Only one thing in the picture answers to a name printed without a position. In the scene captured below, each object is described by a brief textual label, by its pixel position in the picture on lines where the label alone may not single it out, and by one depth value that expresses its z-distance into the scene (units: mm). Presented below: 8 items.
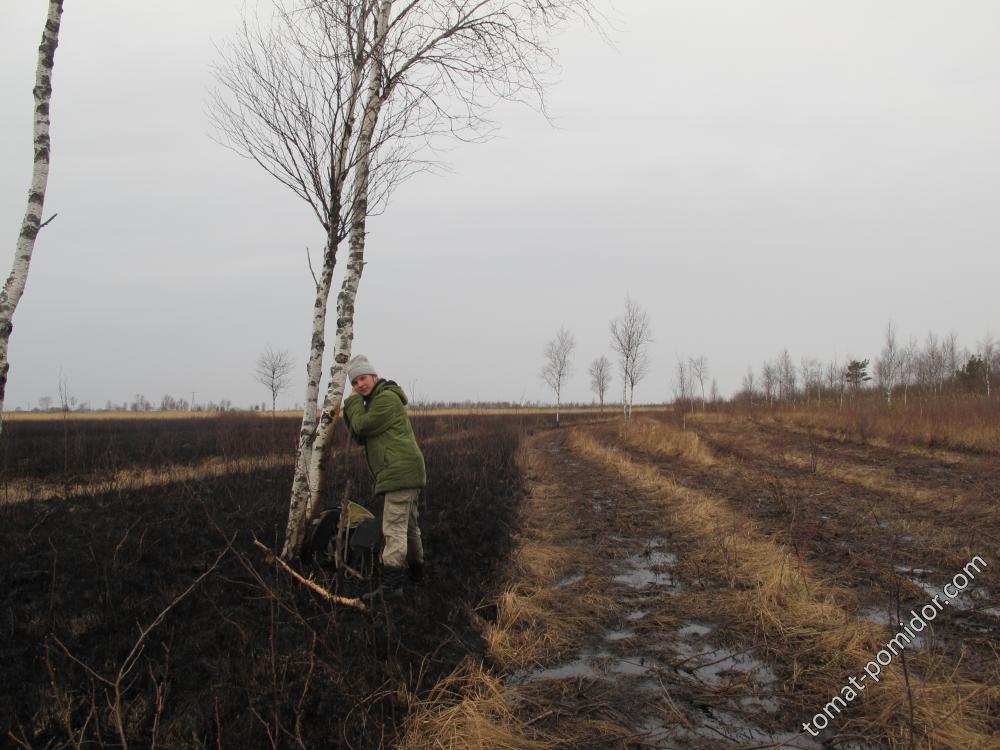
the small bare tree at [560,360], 38312
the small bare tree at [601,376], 53844
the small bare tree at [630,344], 29281
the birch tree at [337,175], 4973
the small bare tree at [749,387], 49338
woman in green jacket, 4469
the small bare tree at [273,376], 45812
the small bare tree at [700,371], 47175
